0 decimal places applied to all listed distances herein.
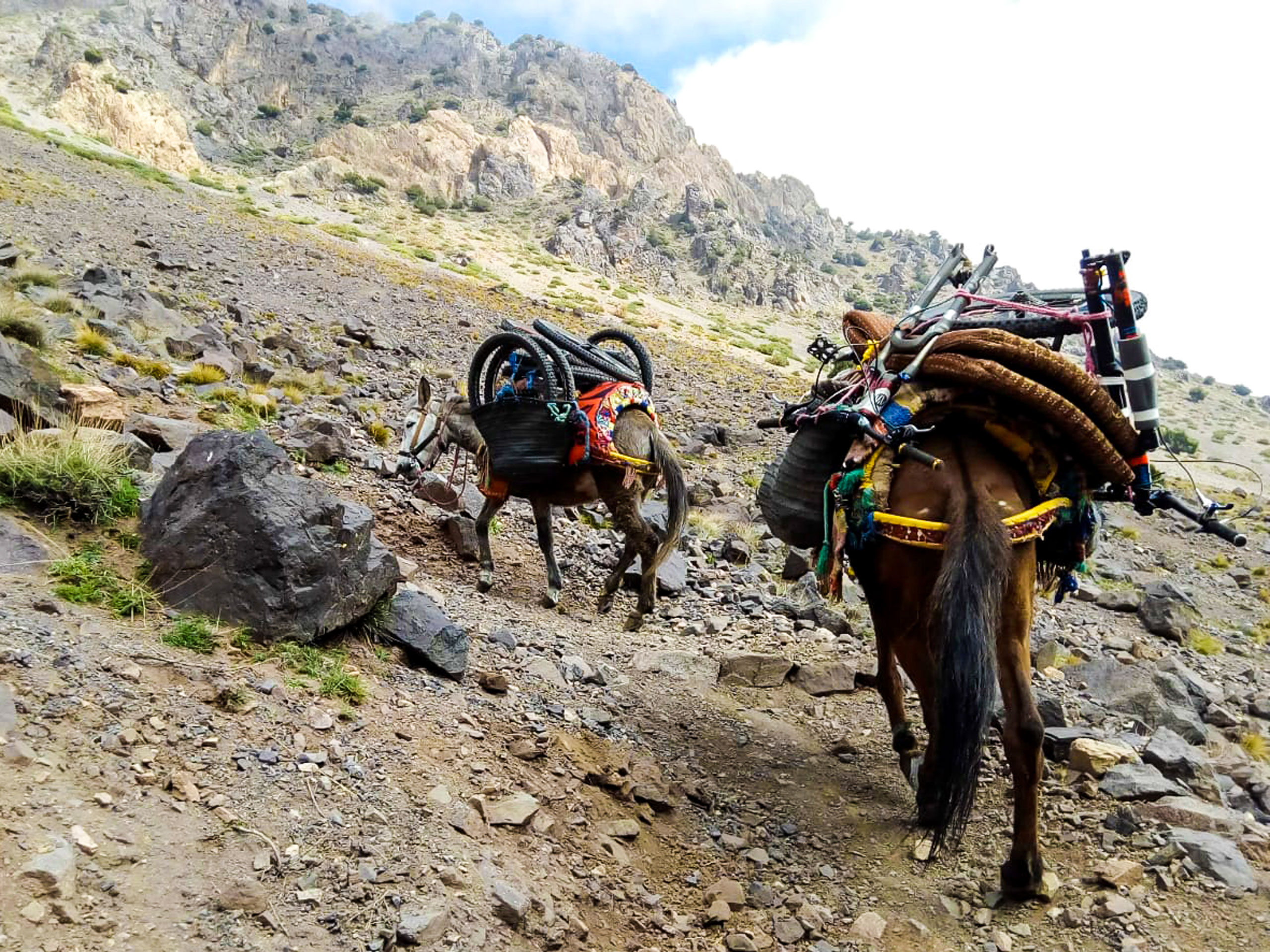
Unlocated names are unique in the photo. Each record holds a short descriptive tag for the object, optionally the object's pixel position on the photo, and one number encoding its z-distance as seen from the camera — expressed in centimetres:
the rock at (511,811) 318
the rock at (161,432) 594
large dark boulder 373
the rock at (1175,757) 434
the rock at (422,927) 240
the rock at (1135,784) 401
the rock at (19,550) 357
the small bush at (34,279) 1034
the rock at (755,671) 557
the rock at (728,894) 326
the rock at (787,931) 308
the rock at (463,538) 713
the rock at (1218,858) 344
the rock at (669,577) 732
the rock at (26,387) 501
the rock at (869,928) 317
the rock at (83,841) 227
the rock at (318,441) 739
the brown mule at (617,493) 668
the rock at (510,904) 264
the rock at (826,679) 550
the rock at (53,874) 208
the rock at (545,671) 482
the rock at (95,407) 571
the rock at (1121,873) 345
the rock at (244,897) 230
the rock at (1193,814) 376
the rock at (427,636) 425
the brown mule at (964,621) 304
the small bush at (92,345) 831
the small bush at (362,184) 5566
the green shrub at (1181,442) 3466
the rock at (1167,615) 827
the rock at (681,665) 565
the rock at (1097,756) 420
